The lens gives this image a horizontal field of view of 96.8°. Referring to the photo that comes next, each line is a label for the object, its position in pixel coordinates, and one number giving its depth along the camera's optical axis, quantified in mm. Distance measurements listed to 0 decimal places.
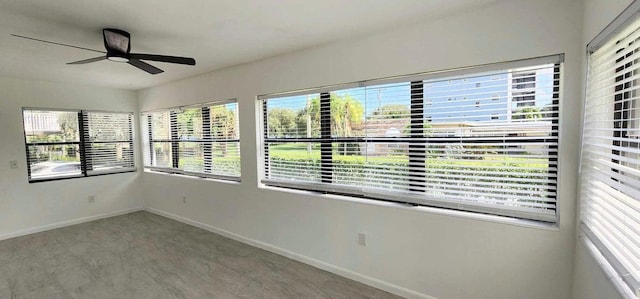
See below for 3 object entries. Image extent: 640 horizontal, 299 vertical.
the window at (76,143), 4473
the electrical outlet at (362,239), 2779
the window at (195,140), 4094
